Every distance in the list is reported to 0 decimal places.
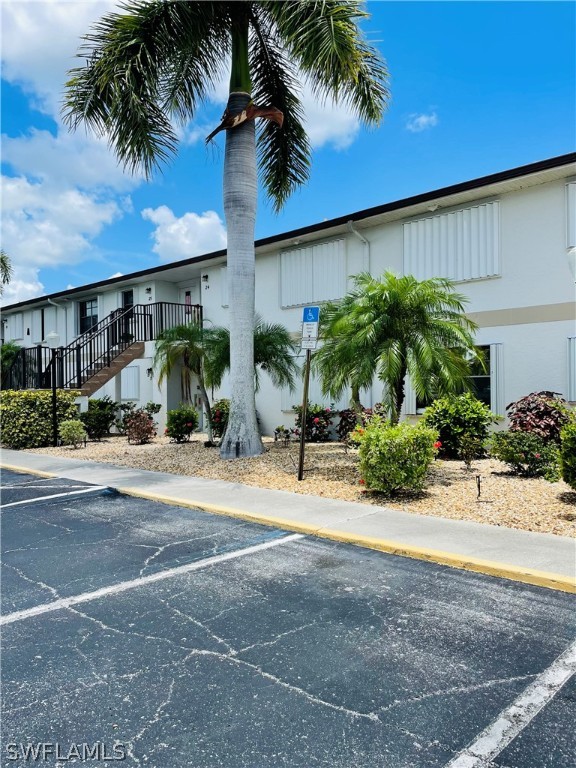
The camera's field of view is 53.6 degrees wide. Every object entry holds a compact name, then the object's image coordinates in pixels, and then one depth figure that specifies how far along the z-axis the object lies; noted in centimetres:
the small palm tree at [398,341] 920
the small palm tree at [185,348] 1486
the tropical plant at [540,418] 1045
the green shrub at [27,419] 1591
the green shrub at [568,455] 695
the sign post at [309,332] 885
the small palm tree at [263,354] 1413
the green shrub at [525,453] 901
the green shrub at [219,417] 1554
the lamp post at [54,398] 1588
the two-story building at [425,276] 1191
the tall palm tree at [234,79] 1038
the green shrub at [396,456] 792
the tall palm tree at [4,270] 2864
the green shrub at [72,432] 1541
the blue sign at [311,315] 891
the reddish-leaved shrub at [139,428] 1630
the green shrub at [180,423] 1595
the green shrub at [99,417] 1775
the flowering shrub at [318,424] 1560
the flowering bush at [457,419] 1118
